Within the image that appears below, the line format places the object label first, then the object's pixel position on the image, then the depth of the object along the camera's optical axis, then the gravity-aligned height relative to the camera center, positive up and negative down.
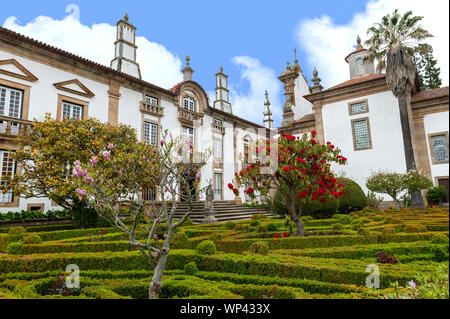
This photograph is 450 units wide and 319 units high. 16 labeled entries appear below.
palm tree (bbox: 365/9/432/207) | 18.52 +9.45
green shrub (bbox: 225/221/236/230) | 10.38 -1.04
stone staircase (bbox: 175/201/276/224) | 16.56 -0.92
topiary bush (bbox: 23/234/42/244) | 6.66 -0.87
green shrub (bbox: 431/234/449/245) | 5.18 -0.93
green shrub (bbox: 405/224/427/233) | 6.85 -0.92
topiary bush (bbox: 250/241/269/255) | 5.10 -0.98
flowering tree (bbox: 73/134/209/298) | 3.31 +0.07
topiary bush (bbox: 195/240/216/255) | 5.06 -0.93
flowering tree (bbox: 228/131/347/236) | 7.26 +0.77
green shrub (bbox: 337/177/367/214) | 14.48 -0.23
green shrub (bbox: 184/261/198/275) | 4.45 -1.15
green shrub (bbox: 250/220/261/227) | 10.52 -1.00
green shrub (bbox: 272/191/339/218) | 12.55 -0.60
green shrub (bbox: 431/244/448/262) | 4.71 -1.09
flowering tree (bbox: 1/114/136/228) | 10.77 +2.13
